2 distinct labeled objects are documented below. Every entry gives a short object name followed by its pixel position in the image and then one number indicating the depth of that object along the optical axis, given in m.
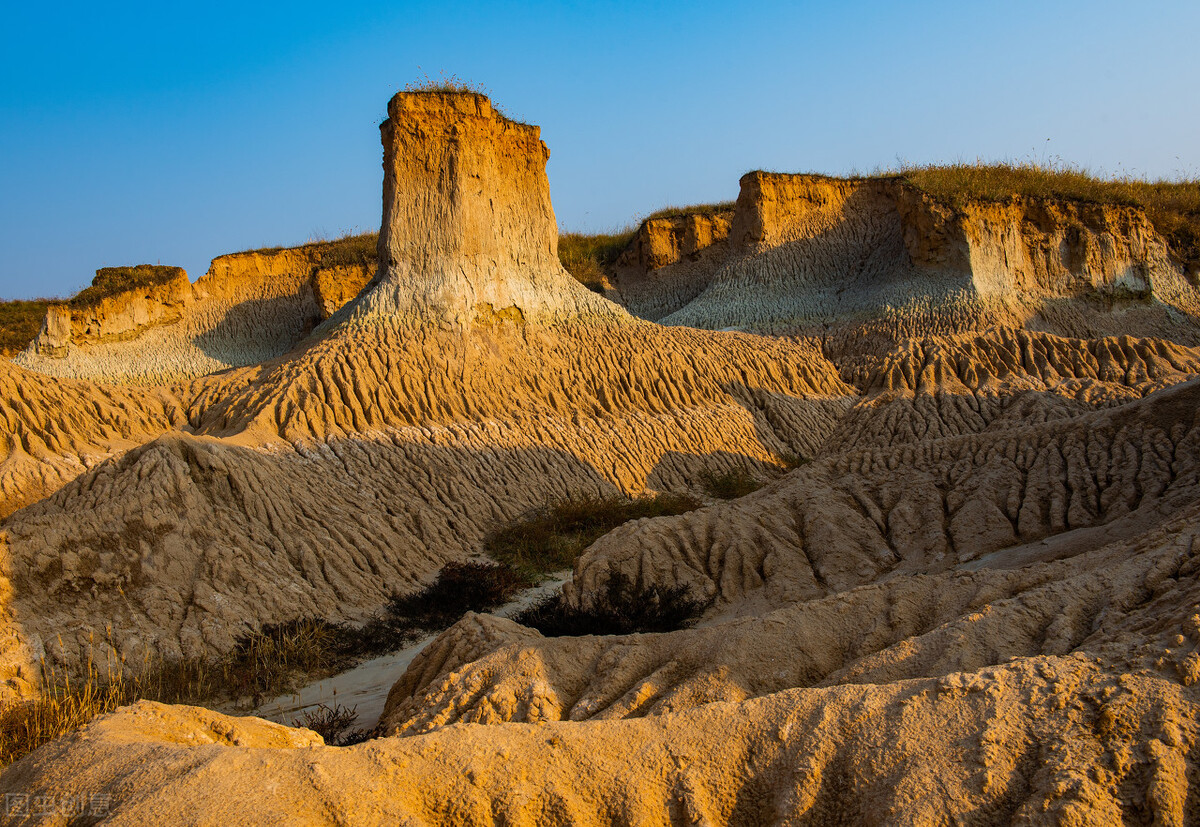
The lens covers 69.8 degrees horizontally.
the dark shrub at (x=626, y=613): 7.66
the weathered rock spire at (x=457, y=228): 15.98
